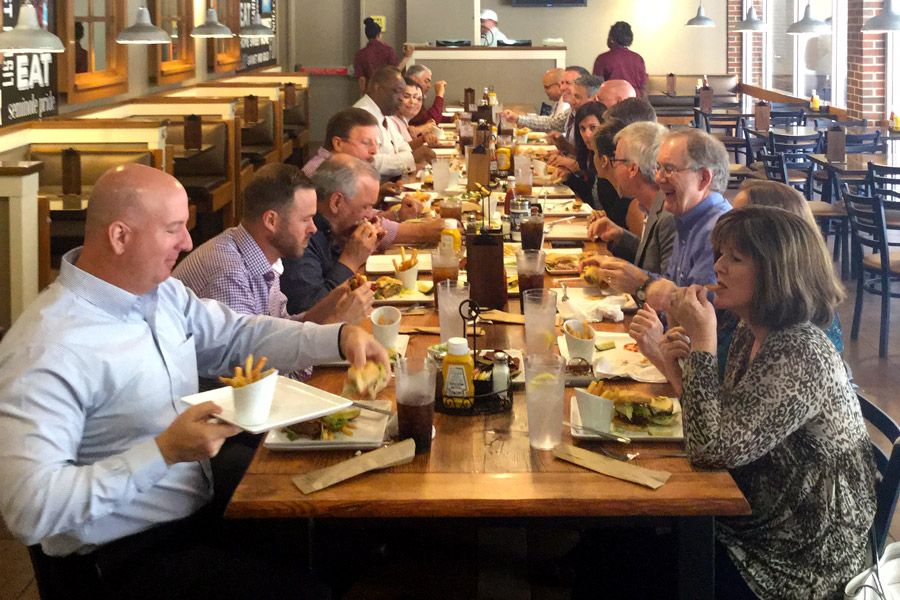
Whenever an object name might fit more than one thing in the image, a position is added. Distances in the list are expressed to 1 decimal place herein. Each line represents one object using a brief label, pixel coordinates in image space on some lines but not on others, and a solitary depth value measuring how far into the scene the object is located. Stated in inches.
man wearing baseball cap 475.2
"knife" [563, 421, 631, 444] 70.1
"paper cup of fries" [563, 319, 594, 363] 87.9
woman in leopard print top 68.1
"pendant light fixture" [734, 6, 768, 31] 438.0
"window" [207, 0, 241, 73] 382.9
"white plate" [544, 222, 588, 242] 148.8
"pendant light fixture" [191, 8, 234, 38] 281.3
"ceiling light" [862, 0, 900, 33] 259.8
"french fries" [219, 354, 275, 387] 64.0
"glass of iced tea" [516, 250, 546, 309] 106.8
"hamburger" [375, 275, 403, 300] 113.3
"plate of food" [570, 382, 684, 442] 70.9
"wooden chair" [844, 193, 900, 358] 178.5
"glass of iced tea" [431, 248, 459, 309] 108.7
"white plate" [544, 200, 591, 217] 172.6
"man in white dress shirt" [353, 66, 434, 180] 238.1
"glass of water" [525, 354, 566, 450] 69.1
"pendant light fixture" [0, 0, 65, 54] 152.3
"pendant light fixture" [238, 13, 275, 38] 330.6
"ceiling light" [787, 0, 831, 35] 357.1
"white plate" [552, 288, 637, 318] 106.3
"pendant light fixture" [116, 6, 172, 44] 221.3
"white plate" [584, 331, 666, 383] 83.9
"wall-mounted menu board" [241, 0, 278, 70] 422.0
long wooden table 61.2
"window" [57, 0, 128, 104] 223.5
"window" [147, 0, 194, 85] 295.4
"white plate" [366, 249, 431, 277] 126.5
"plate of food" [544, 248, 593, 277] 125.9
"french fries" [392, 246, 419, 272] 115.0
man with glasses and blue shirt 111.4
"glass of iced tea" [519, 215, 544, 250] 129.0
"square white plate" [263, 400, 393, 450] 69.2
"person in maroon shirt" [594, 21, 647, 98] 380.2
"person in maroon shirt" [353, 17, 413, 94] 433.7
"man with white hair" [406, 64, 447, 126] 317.7
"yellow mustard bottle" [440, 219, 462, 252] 110.5
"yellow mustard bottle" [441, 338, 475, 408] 75.3
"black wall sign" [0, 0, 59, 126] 191.6
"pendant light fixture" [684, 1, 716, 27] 508.1
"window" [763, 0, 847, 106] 403.5
